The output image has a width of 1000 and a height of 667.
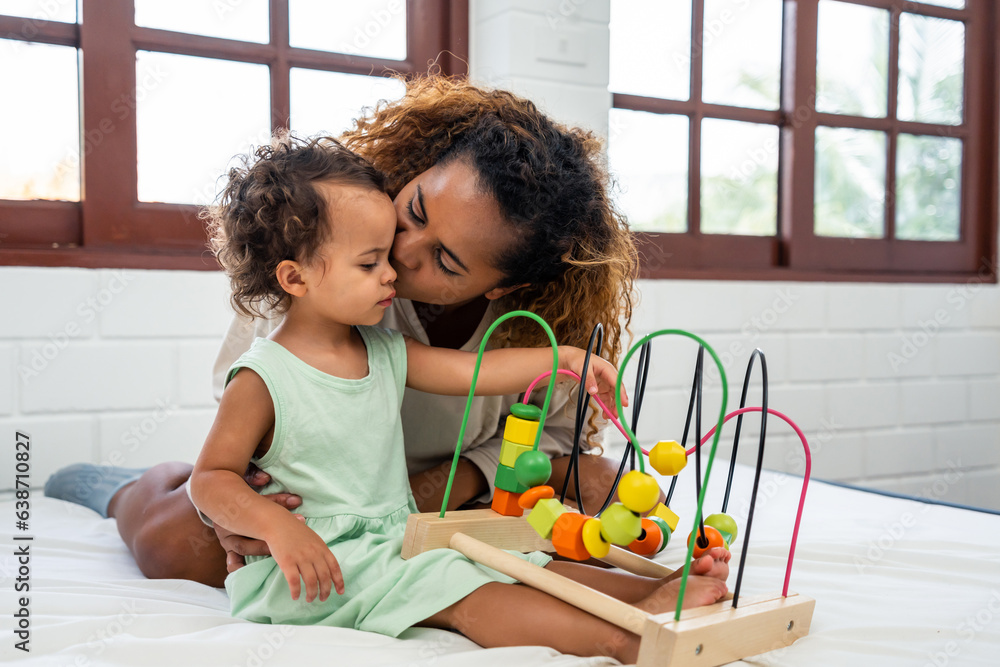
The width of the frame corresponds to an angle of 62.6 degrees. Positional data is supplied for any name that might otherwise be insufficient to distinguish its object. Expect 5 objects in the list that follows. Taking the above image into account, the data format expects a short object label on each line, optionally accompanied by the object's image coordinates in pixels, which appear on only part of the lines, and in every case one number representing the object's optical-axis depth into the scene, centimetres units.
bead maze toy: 71
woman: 100
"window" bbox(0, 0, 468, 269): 159
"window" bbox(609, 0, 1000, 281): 214
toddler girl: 81
